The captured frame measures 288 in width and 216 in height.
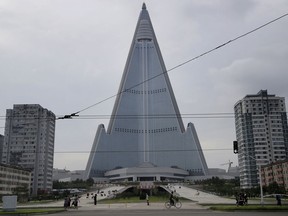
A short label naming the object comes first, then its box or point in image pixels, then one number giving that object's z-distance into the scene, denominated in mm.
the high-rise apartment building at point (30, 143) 112811
